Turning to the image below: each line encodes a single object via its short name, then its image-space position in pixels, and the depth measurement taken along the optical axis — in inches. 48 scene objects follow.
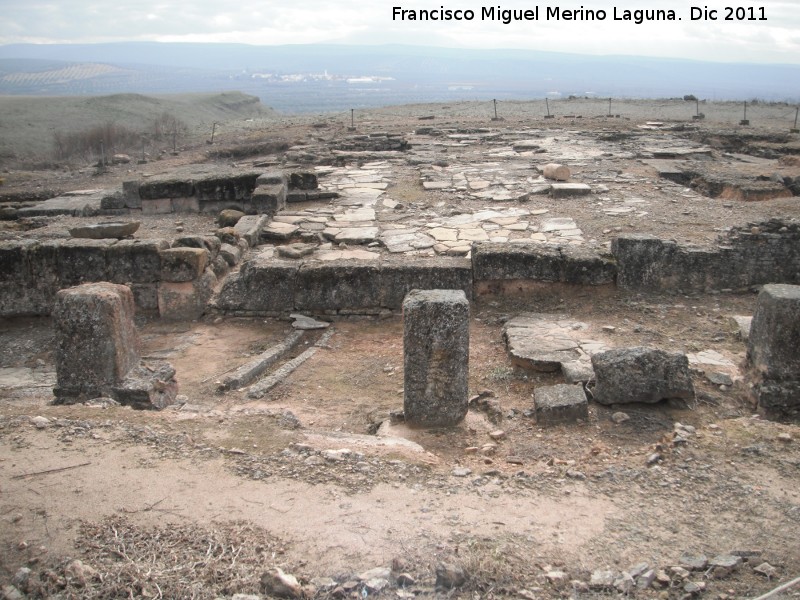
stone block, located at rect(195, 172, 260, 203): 463.2
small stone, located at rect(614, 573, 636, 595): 124.0
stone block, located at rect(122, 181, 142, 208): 468.1
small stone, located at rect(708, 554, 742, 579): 128.3
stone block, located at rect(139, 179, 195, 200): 462.6
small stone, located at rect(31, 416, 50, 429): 180.5
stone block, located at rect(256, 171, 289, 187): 447.8
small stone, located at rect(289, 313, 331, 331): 298.7
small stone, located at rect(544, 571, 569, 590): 125.2
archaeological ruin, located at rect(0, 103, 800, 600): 140.9
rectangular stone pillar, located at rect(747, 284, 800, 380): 206.8
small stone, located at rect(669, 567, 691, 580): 127.4
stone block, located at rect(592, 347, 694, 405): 210.2
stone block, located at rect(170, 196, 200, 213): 468.1
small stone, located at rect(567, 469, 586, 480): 164.1
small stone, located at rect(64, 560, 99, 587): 122.6
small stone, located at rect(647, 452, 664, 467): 172.1
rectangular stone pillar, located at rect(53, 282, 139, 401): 216.4
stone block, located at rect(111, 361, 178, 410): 221.1
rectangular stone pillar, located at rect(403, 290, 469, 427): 201.0
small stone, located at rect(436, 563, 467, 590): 123.8
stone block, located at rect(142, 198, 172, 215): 468.4
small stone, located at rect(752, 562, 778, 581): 126.8
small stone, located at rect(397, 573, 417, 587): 124.1
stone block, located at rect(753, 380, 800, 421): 210.2
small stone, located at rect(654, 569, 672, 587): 126.1
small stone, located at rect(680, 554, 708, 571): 129.5
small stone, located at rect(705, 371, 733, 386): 228.5
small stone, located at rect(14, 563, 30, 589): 121.5
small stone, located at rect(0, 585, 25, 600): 119.2
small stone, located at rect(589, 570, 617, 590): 125.1
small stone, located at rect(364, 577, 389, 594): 122.1
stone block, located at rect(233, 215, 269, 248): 373.1
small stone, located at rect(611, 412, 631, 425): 205.6
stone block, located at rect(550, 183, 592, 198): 461.7
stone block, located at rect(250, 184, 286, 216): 421.1
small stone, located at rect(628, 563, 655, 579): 127.5
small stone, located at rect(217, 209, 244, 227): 412.8
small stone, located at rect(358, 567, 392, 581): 124.5
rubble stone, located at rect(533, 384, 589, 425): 207.0
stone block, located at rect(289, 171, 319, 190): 474.6
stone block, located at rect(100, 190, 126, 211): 476.1
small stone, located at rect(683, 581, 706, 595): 123.7
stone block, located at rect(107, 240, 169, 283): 307.0
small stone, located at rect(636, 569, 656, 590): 125.3
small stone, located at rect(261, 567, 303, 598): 121.0
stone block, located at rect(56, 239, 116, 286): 309.4
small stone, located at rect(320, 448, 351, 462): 168.2
